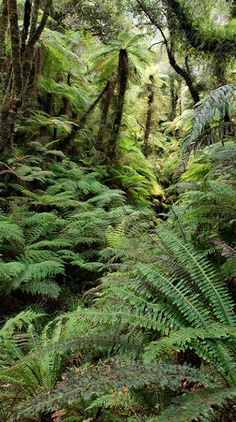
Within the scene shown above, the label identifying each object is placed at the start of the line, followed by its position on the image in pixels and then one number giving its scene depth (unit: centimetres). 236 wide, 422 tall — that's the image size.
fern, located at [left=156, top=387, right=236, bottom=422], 126
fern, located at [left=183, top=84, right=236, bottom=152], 338
